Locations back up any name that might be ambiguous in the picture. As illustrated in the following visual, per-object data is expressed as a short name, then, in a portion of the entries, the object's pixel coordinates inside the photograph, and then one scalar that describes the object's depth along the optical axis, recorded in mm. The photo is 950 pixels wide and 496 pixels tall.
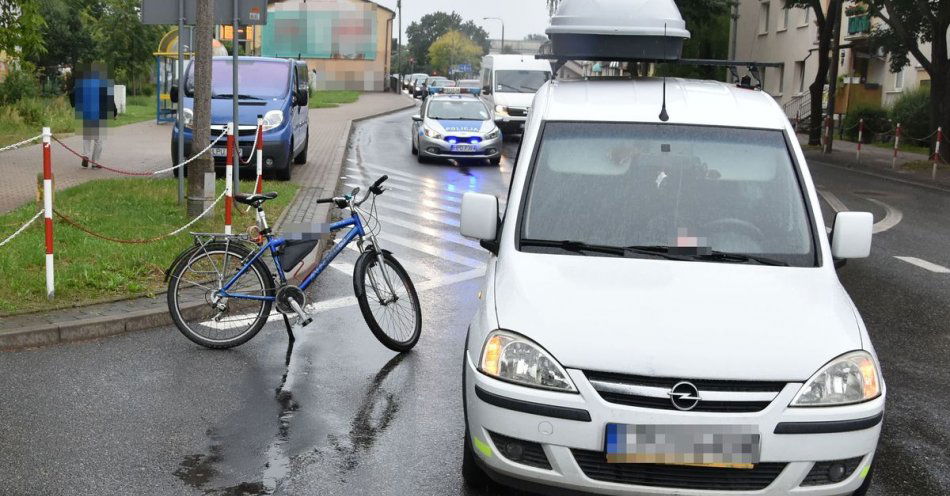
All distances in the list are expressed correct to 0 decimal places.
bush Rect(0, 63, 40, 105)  29750
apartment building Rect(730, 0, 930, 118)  45625
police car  24188
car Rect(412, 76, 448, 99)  63647
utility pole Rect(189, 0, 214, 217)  12414
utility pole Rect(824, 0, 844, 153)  33031
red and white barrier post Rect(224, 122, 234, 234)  10379
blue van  18438
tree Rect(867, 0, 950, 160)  27719
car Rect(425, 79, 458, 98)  58750
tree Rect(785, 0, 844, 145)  34750
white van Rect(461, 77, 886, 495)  4105
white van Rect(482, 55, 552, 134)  32906
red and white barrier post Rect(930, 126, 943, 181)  25511
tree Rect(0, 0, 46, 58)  20781
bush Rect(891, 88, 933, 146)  36438
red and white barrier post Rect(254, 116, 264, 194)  13188
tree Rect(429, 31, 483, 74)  148375
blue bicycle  7484
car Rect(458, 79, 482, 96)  55659
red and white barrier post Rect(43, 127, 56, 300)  8183
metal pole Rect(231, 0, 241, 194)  13908
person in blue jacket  18375
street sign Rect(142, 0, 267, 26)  12859
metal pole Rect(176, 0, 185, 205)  12828
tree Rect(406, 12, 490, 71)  189050
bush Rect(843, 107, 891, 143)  39656
